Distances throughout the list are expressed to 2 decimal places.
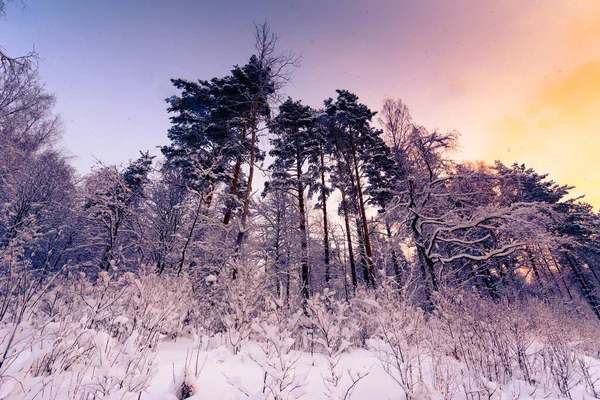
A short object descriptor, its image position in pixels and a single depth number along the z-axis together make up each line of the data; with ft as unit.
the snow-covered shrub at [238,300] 13.12
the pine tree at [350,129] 47.16
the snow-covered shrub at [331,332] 7.13
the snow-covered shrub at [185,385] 7.12
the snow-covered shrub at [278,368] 6.66
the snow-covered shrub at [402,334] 8.53
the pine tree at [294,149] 46.39
